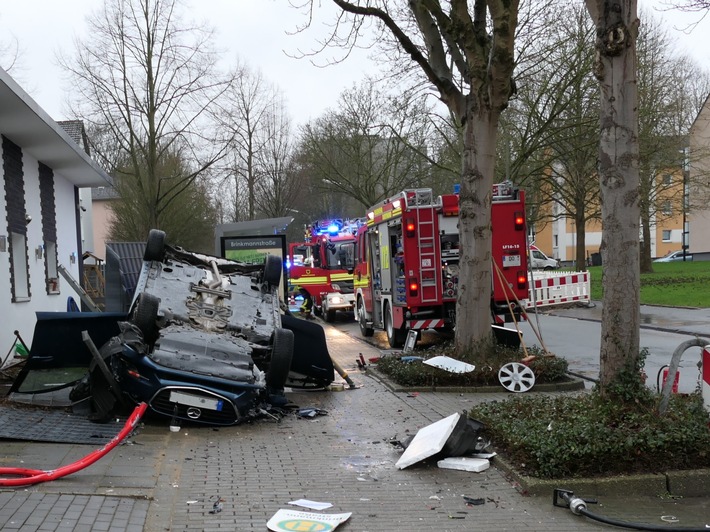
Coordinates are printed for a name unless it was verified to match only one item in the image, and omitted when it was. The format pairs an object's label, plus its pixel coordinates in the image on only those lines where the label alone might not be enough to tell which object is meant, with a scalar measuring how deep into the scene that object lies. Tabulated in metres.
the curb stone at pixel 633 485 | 5.47
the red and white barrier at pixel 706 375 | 6.02
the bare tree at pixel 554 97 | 22.89
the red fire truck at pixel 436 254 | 14.12
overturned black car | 7.66
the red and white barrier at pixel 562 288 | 25.11
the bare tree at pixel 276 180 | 44.81
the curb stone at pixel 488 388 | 9.93
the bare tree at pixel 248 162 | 40.18
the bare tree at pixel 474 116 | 10.64
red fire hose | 5.22
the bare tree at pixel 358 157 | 38.91
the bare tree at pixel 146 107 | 24.70
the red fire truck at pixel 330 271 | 24.80
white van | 51.06
